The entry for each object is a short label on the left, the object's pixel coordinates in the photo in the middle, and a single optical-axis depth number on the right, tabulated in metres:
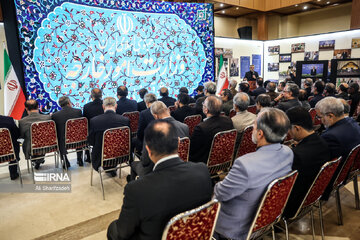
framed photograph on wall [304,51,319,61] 10.77
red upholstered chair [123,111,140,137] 4.55
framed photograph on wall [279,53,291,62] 11.62
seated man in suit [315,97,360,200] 2.34
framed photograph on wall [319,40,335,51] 10.28
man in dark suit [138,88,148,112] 5.40
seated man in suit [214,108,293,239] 1.57
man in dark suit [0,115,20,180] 3.58
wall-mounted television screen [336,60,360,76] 7.91
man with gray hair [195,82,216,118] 5.43
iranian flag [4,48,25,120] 4.55
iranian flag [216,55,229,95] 6.72
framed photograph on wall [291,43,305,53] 11.15
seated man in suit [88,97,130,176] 3.34
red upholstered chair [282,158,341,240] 1.84
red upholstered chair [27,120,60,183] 3.53
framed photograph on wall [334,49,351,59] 9.79
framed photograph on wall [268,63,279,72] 12.12
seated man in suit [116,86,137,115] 5.01
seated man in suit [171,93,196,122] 4.14
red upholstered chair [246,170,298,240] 1.56
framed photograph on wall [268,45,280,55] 11.89
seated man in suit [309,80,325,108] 5.17
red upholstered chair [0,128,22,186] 3.24
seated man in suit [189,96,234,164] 2.93
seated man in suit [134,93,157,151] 3.71
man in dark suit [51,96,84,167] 3.96
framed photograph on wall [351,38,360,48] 9.44
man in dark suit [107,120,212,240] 1.32
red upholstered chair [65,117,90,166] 3.80
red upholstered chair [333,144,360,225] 2.23
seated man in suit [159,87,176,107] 5.15
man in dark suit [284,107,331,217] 1.95
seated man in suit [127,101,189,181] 2.90
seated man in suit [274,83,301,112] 4.34
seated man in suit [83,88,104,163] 4.44
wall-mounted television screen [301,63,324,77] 9.16
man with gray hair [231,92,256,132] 3.35
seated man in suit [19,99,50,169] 3.70
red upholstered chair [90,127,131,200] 3.11
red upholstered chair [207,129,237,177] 2.81
